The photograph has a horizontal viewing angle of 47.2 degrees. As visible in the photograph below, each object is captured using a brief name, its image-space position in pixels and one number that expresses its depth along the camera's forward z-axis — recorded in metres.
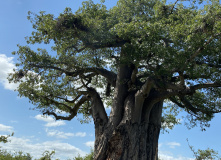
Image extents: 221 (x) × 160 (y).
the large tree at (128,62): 7.98
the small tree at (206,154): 14.86
